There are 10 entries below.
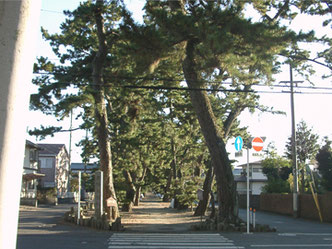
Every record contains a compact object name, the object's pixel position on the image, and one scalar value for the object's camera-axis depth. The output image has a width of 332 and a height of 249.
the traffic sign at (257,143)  15.34
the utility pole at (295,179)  26.78
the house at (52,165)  56.89
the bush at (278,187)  35.83
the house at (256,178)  68.69
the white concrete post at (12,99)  2.00
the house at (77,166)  94.52
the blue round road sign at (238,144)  15.68
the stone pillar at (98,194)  17.09
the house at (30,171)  42.11
